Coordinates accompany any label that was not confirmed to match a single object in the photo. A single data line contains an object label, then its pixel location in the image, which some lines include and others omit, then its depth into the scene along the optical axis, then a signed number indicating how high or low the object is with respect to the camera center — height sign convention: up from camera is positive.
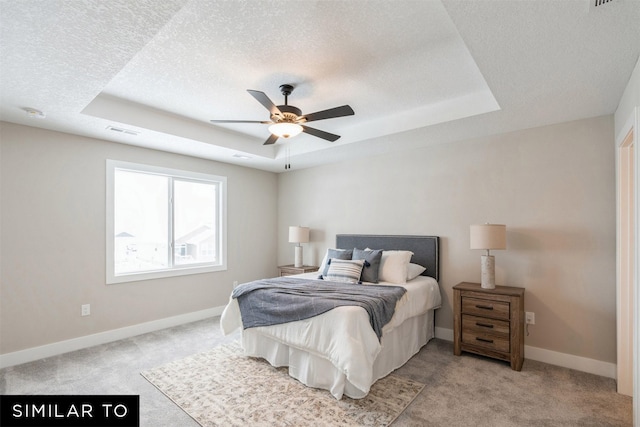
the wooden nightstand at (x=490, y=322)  3.02 -1.03
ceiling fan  2.55 +0.87
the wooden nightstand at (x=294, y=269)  5.04 -0.82
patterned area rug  2.25 -1.41
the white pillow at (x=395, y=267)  3.65 -0.56
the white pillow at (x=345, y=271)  3.63 -0.61
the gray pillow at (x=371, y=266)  3.72 -0.56
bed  2.41 -1.06
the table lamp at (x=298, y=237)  5.19 -0.30
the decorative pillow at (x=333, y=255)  4.04 -0.48
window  4.06 -0.05
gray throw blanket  2.67 -0.73
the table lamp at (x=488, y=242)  3.21 -0.24
